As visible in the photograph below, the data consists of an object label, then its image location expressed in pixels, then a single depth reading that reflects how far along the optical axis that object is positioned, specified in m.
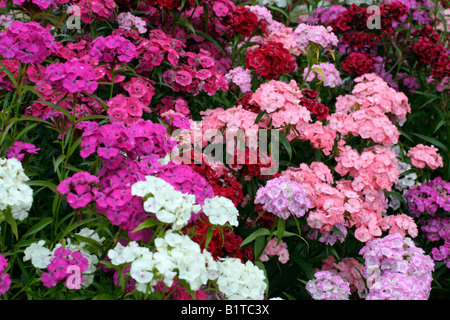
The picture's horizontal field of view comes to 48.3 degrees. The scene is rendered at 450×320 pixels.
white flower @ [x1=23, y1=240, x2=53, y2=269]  1.96
